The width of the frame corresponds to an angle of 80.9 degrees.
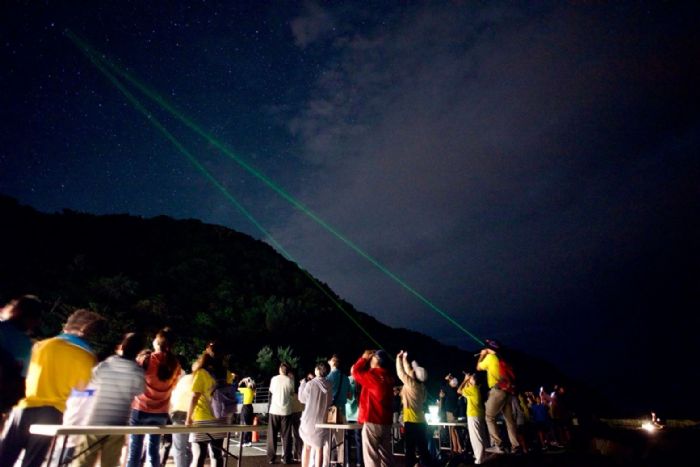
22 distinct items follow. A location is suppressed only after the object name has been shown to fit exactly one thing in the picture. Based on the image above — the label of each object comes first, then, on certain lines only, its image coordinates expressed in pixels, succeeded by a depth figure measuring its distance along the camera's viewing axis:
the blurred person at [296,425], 8.96
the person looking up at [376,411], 5.39
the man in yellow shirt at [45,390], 3.38
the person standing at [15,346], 3.26
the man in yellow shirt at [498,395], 6.91
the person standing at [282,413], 8.44
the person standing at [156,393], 4.86
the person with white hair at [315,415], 6.46
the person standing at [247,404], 10.72
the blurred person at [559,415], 13.70
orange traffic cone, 12.48
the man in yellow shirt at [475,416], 7.80
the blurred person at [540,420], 13.12
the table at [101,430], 3.12
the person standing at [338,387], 7.74
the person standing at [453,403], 10.90
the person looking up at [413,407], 6.12
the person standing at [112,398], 3.82
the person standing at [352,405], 8.66
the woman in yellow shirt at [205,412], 5.11
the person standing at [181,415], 5.23
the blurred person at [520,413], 9.95
